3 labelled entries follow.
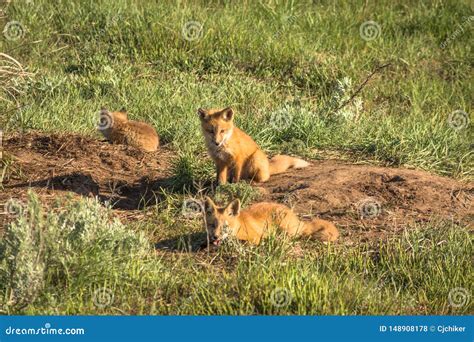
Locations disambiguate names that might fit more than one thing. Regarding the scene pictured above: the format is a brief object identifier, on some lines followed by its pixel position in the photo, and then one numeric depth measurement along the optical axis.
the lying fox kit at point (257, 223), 14.96
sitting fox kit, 18.47
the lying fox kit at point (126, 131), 20.32
